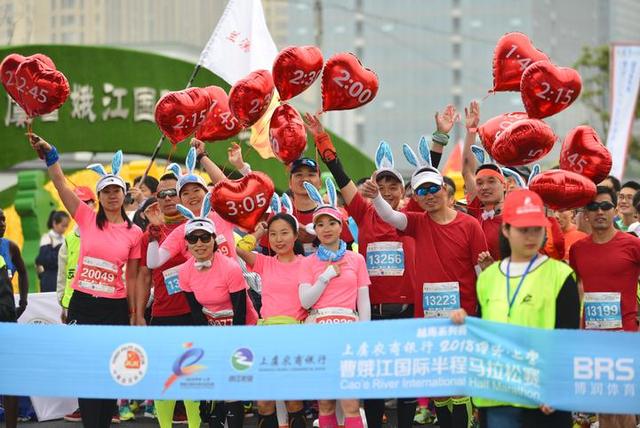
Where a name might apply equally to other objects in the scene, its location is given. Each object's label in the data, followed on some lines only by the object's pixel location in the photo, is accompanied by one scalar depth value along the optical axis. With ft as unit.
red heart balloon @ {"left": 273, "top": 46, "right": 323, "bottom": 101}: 51.39
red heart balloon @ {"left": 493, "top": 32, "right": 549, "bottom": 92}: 53.48
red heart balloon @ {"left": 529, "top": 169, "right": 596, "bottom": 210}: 45.31
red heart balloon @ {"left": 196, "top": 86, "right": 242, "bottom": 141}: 56.33
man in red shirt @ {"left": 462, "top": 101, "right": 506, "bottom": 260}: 50.03
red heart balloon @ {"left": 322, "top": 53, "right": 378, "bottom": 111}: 51.14
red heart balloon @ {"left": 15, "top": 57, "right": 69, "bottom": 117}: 49.52
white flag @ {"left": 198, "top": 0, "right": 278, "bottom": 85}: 72.67
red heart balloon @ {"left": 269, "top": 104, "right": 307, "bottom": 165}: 50.67
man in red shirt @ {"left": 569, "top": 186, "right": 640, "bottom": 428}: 46.71
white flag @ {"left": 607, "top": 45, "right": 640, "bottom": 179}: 115.38
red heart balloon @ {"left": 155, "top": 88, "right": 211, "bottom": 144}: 53.31
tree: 257.14
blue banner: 36.44
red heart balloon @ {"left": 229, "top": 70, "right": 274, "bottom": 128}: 51.78
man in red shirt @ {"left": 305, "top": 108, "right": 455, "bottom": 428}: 49.56
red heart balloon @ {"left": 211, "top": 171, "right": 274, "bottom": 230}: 48.88
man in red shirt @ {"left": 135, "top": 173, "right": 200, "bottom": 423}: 50.88
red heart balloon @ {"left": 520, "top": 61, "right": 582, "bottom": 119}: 49.44
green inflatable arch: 94.19
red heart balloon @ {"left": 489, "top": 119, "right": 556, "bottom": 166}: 48.12
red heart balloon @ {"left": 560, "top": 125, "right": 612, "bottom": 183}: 48.63
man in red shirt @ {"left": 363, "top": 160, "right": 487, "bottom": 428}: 46.97
